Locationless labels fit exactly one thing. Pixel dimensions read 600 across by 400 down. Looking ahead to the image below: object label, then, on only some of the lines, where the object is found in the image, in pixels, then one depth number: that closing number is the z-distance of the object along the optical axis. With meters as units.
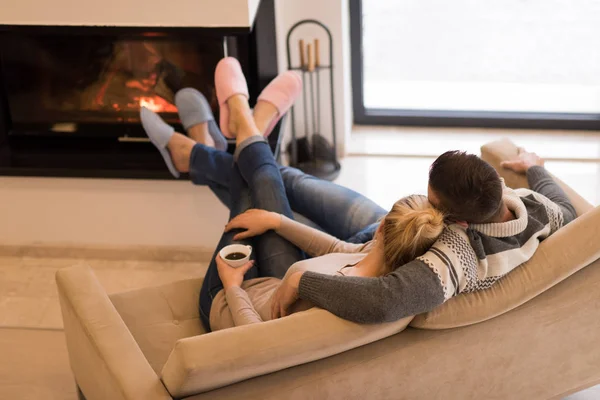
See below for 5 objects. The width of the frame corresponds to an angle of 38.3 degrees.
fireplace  3.20
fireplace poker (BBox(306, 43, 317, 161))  3.56
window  3.92
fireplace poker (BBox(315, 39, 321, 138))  3.52
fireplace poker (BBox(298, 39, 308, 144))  3.56
